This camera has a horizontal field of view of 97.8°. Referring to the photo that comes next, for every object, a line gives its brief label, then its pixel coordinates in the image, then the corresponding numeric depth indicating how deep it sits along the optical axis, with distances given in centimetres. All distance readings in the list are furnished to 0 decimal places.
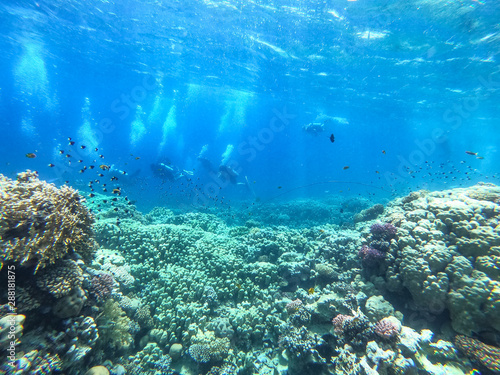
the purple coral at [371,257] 621
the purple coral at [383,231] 657
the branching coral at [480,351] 354
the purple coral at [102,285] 428
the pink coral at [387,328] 414
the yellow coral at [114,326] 432
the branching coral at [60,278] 334
